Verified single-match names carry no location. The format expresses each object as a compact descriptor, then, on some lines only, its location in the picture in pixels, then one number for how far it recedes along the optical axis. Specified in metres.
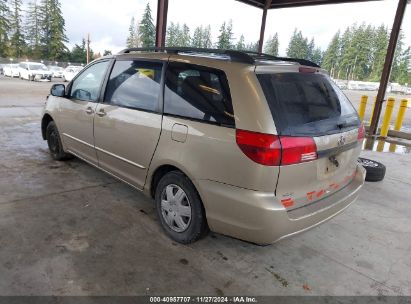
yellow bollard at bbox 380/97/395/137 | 9.79
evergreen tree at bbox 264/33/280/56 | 63.13
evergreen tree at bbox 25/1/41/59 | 55.44
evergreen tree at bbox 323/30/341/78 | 62.87
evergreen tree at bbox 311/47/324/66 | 63.33
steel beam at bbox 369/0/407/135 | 9.09
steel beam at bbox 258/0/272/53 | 11.32
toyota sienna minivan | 2.33
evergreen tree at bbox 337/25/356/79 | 59.53
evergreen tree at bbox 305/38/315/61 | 63.51
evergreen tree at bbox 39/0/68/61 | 55.66
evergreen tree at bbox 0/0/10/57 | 51.97
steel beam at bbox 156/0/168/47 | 7.90
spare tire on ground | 5.09
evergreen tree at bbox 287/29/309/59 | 63.34
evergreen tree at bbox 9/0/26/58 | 53.62
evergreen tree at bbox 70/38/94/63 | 55.38
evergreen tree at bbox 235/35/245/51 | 54.49
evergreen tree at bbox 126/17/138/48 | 60.02
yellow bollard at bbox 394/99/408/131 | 10.32
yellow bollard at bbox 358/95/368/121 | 10.86
